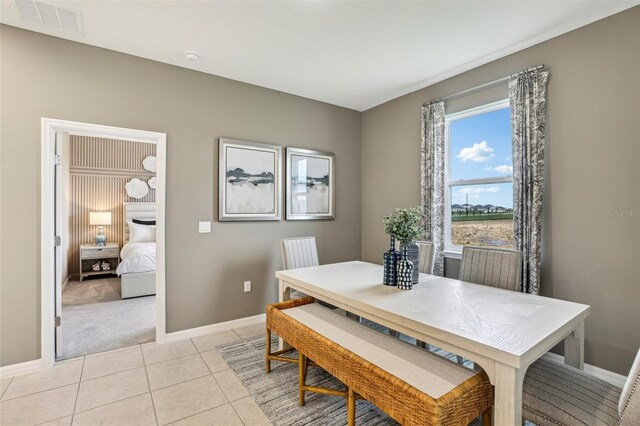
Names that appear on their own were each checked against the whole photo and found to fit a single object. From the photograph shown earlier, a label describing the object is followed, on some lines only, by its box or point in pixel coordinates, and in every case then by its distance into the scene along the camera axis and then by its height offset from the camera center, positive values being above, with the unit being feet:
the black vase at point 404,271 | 6.70 -1.28
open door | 8.46 -0.97
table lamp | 18.63 -0.43
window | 9.70 +1.27
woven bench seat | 4.08 -2.48
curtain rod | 8.54 +4.19
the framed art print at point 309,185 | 12.37 +1.29
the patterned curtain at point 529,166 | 8.20 +1.37
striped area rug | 6.11 -4.14
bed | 14.25 -2.77
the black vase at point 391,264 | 6.93 -1.15
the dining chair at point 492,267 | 7.38 -1.35
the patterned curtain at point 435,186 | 10.74 +1.06
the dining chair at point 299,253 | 10.41 -1.38
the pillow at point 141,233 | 18.57 -1.18
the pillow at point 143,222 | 19.64 -0.51
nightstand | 17.58 -2.54
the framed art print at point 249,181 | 10.78 +1.27
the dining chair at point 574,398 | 3.43 -2.60
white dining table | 3.91 -1.71
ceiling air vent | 6.95 +4.86
